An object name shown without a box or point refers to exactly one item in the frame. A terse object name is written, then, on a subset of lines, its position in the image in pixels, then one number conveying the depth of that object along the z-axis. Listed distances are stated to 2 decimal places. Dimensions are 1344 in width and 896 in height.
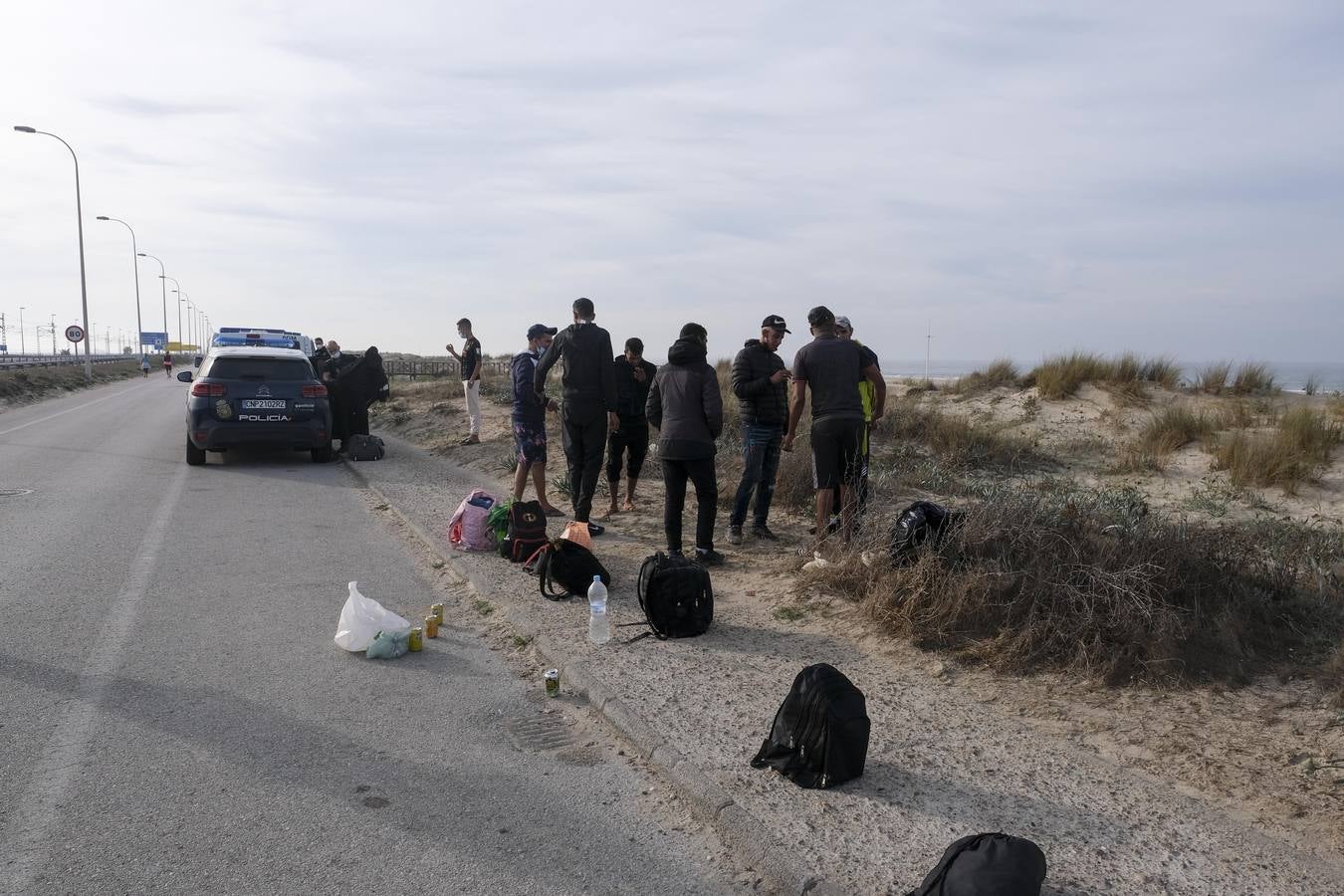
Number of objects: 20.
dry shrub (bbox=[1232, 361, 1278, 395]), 16.97
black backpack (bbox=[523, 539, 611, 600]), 6.45
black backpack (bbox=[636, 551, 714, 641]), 5.57
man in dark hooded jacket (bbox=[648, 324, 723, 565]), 7.25
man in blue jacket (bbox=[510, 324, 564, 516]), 8.89
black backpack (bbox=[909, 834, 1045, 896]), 2.77
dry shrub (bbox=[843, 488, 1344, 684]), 4.89
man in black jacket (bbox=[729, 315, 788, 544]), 7.92
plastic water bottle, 5.43
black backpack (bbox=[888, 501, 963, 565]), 5.90
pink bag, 8.00
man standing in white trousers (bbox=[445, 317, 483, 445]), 15.12
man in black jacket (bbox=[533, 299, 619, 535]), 8.12
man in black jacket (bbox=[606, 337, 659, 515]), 9.34
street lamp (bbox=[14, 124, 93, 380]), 42.06
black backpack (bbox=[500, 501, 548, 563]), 7.46
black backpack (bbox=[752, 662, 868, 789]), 3.68
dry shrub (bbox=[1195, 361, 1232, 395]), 17.16
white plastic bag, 5.41
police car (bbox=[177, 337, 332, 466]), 12.66
